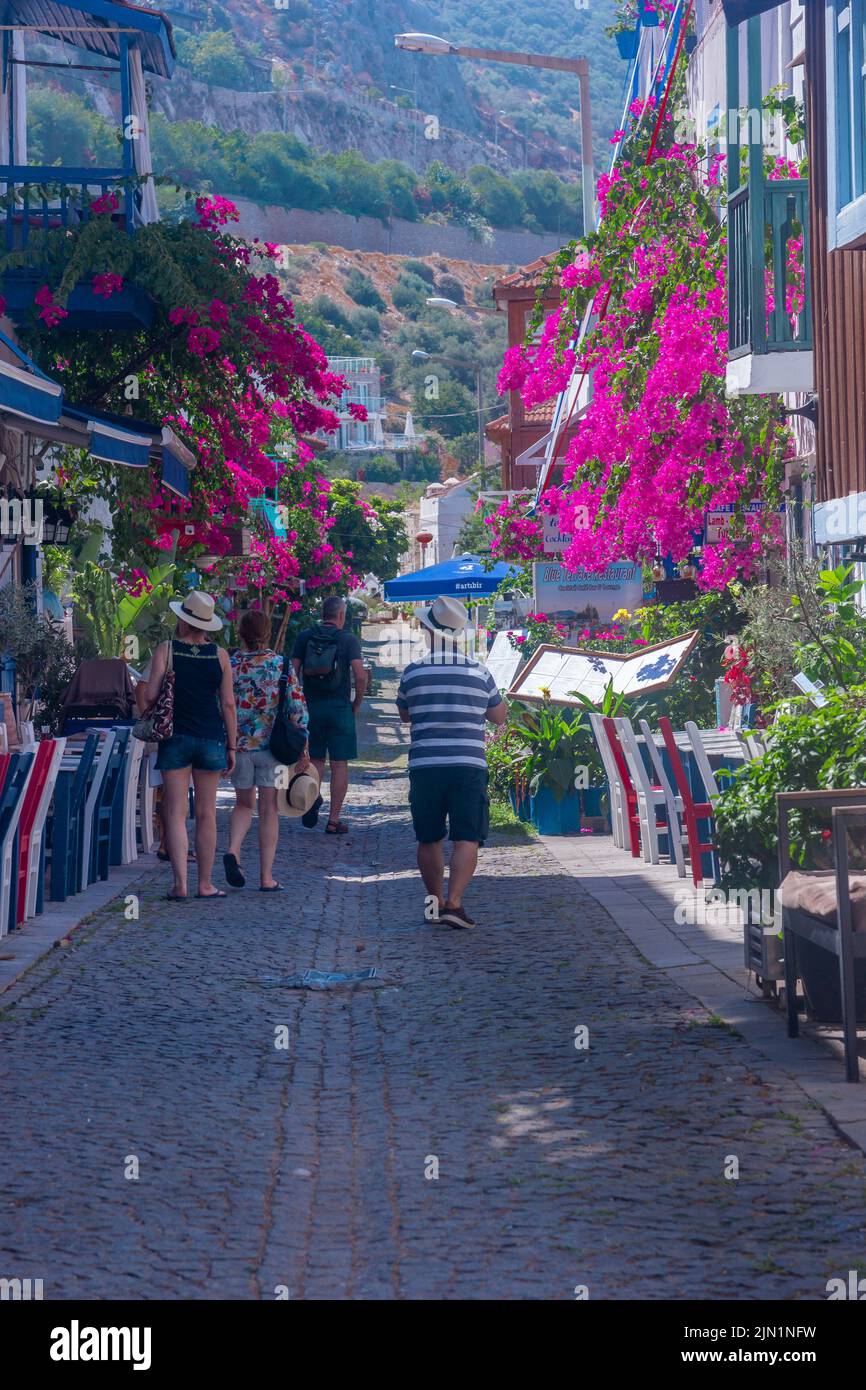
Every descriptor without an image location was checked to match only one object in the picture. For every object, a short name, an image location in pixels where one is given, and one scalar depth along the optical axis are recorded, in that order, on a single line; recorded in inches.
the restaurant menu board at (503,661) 806.7
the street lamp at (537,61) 889.5
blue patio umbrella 1106.7
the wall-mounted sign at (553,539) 818.2
